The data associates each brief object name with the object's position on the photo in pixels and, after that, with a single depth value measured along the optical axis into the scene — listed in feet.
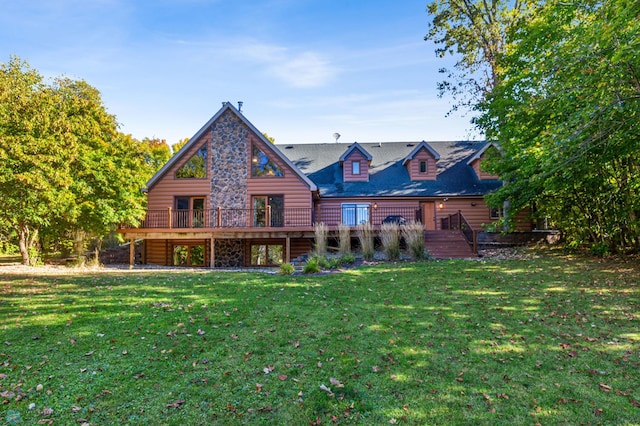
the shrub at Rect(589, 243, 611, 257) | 35.76
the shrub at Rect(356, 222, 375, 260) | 38.73
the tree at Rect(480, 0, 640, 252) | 20.93
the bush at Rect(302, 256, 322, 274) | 31.12
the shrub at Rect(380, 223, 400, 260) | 38.01
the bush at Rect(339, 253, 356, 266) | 35.83
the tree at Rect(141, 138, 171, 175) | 77.92
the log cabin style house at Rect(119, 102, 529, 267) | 48.80
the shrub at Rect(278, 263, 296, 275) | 30.94
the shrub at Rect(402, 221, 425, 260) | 37.78
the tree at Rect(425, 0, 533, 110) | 54.54
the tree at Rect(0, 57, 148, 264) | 34.42
